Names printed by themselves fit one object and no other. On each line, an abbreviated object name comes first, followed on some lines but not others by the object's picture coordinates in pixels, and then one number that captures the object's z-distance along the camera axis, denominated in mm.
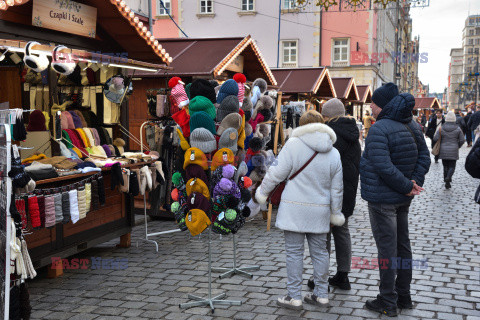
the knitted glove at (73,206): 5809
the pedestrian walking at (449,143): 12547
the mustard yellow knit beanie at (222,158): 5184
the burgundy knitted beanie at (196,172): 5184
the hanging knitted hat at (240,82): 6809
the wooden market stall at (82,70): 6039
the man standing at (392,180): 4590
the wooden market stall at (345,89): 20384
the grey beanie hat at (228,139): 5305
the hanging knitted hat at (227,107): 5617
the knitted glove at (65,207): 5742
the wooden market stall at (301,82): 15359
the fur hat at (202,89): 5338
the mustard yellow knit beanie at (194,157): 5121
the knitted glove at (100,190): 6453
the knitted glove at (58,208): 5629
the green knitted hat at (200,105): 5238
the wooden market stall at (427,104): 54219
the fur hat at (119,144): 7891
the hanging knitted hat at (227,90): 5734
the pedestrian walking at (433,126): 19541
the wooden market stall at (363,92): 25506
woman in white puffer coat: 4762
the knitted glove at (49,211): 5496
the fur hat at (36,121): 6426
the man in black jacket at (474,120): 18762
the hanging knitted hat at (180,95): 5820
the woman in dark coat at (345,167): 5254
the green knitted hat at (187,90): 5853
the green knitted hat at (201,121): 5203
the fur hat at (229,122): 5445
